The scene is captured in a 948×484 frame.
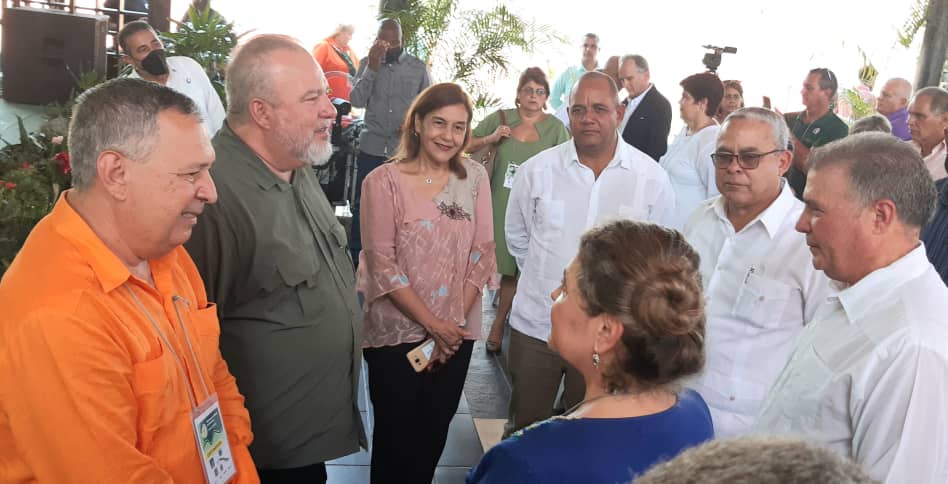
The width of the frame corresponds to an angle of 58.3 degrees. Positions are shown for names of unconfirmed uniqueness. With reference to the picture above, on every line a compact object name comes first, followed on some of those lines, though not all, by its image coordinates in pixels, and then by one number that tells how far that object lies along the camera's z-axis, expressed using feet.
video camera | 21.75
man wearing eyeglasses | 7.91
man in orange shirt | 4.77
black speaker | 32.35
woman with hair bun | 4.61
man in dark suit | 19.97
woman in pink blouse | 9.62
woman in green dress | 17.37
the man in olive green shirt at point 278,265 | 7.09
